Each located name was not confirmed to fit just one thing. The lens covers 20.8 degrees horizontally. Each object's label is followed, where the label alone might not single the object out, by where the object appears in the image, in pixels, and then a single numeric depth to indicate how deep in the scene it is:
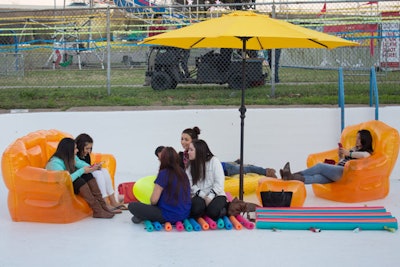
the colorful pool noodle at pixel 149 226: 11.09
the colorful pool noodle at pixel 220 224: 11.22
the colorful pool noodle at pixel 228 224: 11.24
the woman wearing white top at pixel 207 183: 11.47
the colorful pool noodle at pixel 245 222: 11.24
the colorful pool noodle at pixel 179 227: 11.09
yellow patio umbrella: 11.20
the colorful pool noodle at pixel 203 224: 11.12
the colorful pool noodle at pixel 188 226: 11.09
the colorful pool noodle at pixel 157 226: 11.16
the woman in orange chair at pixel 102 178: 12.46
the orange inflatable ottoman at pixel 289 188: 12.48
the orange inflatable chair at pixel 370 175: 13.38
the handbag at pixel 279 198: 12.39
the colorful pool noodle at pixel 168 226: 11.12
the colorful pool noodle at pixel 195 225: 11.12
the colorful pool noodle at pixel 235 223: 11.24
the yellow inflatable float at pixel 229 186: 12.09
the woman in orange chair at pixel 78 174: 11.94
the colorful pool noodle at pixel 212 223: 11.20
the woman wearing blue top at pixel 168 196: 10.87
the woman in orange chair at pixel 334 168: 13.51
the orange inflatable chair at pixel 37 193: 11.67
